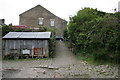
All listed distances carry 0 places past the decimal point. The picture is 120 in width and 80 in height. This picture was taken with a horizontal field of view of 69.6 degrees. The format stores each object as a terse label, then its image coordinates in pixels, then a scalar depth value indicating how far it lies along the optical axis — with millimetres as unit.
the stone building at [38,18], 19385
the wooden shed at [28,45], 8333
